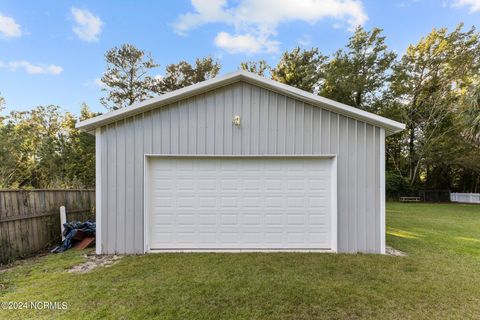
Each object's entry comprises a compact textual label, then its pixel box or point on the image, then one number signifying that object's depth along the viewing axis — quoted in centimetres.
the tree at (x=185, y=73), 2062
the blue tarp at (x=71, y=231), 584
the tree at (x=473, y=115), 1234
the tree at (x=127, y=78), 2038
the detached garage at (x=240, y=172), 545
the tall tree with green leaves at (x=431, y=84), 2089
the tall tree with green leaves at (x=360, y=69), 2206
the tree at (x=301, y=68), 2175
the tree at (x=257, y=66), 2363
